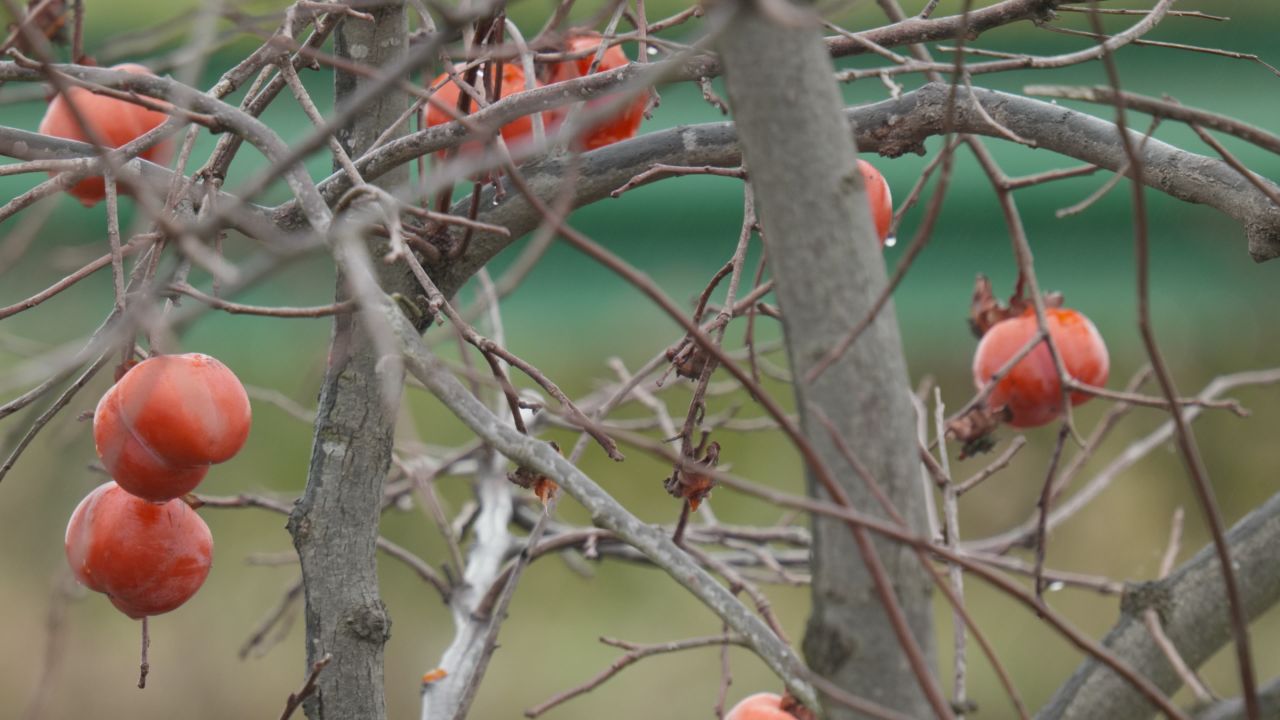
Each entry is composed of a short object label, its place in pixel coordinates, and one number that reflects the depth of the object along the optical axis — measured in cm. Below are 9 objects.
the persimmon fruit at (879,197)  551
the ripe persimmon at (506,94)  554
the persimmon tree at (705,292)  521
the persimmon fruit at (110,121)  565
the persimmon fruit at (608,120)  556
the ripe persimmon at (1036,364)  563
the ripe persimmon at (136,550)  546
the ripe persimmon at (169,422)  540
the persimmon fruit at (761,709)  544
